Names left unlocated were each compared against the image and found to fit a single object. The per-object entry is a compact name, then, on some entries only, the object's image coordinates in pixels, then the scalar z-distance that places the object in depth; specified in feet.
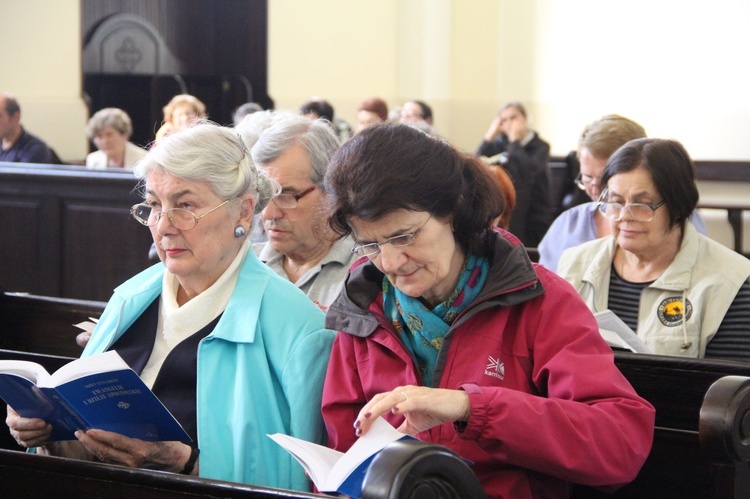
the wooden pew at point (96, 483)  6.02
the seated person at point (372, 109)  29.17
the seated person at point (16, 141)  27.27
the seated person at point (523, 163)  23.44
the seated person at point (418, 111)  29.45
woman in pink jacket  6.45
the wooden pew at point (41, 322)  11.56
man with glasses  10.27
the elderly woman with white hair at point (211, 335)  7.86
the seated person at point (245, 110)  23.56
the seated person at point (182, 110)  26.53
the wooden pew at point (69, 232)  20.66
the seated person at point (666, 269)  10.20
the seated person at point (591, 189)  13.96
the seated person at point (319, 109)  23.84
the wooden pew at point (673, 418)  8.00
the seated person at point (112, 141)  27.35
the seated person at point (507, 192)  10.35
